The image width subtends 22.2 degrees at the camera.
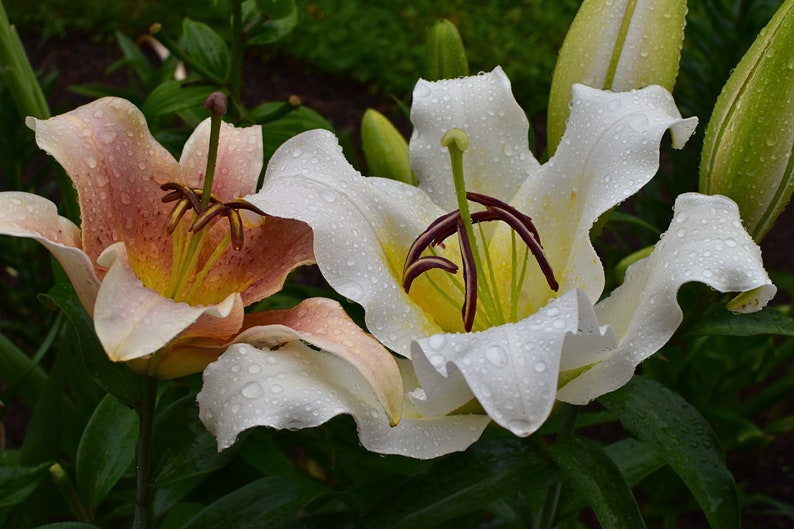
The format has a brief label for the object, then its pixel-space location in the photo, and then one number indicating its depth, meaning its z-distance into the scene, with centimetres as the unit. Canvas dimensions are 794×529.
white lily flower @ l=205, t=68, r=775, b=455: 68
